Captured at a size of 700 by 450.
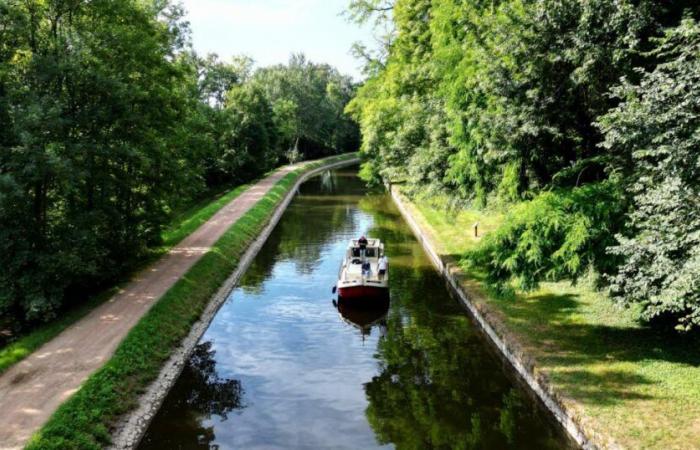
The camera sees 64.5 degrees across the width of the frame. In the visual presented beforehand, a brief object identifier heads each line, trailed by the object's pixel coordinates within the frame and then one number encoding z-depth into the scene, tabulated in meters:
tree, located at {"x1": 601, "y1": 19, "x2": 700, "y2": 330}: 11.53
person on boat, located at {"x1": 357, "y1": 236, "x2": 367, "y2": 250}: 25.76
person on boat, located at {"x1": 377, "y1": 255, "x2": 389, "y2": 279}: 23.19
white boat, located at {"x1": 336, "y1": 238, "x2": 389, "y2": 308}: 22.28
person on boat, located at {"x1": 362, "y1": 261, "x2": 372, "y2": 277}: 23.09
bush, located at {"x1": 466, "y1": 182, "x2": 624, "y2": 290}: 14.48
